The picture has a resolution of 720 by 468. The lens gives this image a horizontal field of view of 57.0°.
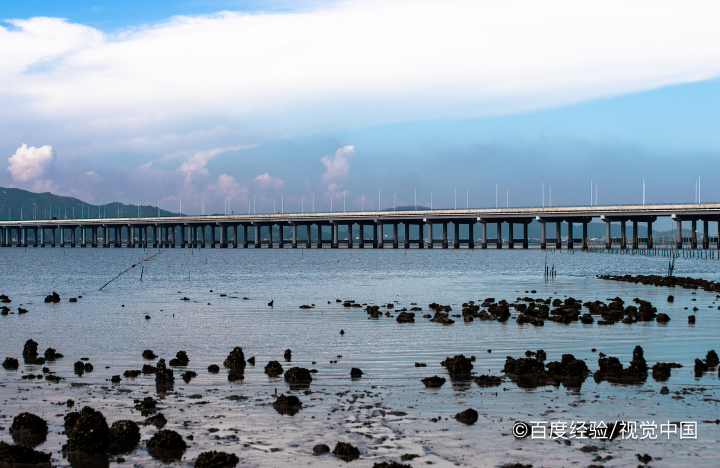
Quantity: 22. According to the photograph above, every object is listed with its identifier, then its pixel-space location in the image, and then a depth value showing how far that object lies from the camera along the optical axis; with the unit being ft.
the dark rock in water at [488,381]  60.23
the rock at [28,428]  44.75
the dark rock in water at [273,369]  65.92
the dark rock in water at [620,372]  62.13
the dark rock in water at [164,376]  61.62
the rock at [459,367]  64.75
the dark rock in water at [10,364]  70.03
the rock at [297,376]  61.52
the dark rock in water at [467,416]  47.80
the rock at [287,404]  51.47
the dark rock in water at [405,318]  108.20
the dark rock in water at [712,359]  67.97
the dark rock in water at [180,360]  71.77
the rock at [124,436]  43.19
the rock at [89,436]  42.39
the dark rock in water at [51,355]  75.25
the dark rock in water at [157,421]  47.93
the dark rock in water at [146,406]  51.26
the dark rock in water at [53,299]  148.99
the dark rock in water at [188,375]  63.57
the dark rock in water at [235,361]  70.03
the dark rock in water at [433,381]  59.62
